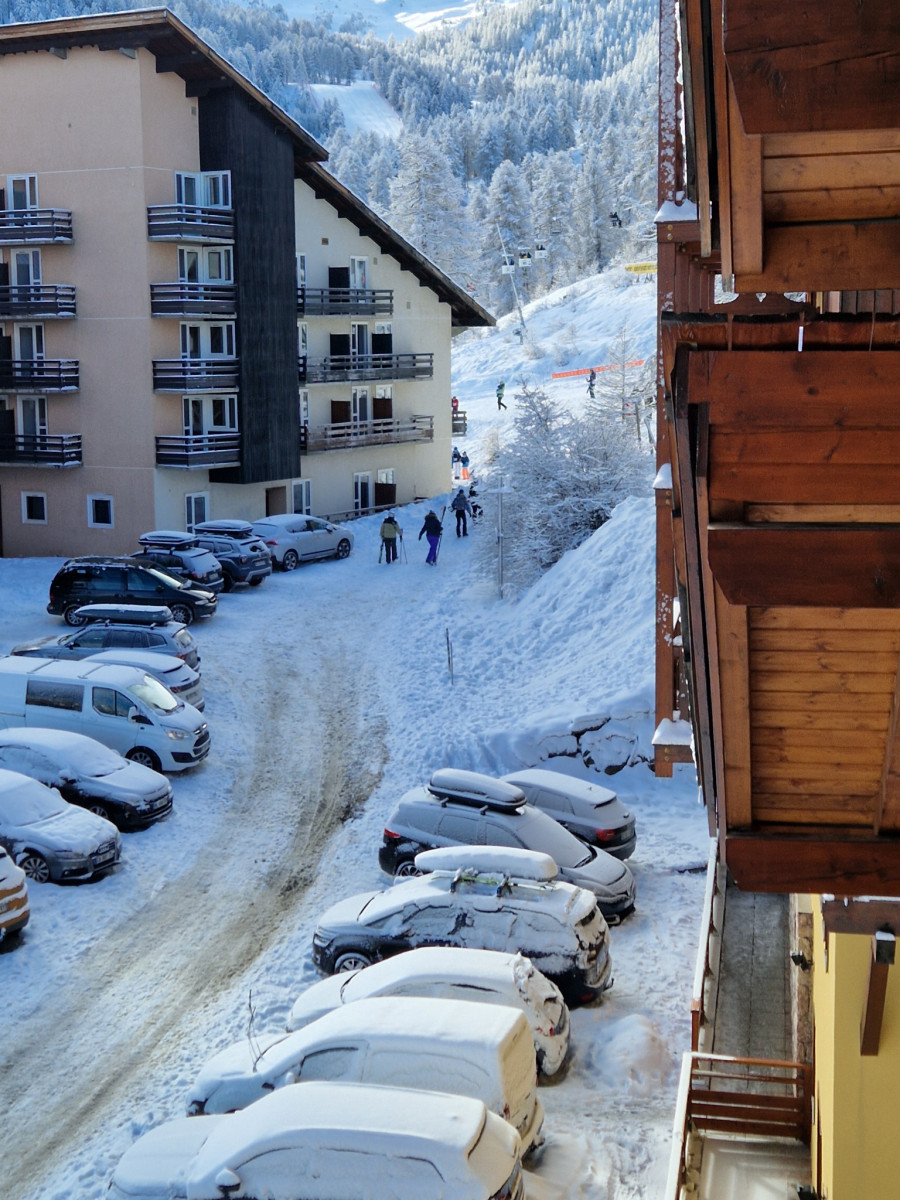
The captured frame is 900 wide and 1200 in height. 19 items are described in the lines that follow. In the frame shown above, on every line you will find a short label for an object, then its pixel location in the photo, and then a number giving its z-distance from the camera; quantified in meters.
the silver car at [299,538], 38.56
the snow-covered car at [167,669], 24.09
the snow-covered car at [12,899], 16.11
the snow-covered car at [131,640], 25.88
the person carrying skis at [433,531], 38.78
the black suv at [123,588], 30.84
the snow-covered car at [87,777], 19.95
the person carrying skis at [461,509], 42.84
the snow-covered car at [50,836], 18.00
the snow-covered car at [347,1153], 9.48
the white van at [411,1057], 11.16
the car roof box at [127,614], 27.22
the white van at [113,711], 22.28
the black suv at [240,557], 35.44
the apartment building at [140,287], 39.38
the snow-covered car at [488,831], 17.27
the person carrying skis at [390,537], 39.22
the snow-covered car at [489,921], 14.81
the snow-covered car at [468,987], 13.08
